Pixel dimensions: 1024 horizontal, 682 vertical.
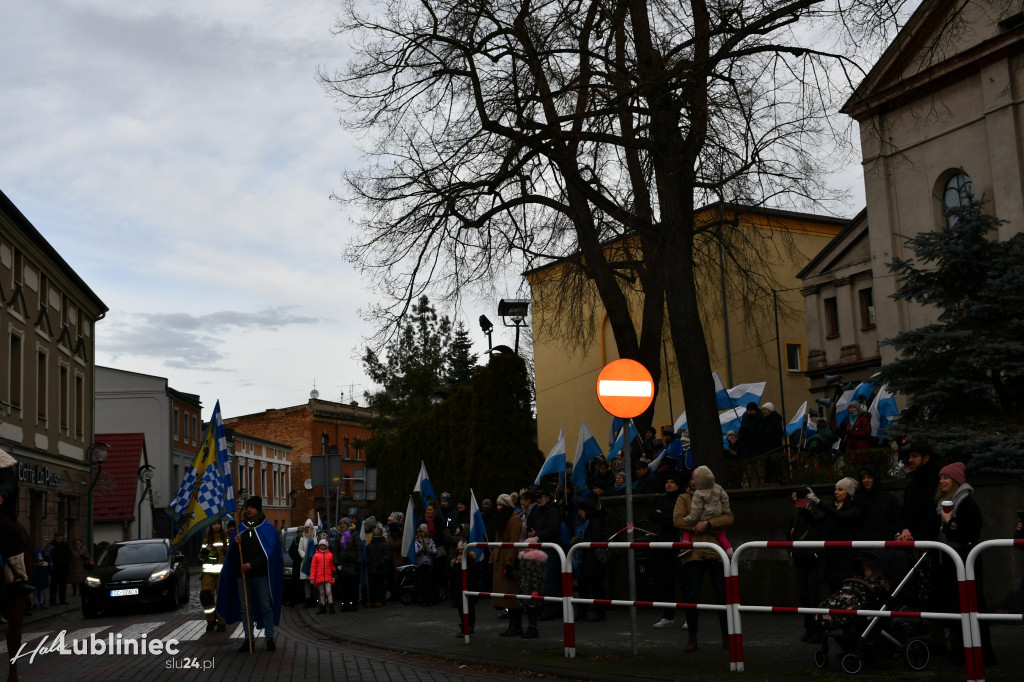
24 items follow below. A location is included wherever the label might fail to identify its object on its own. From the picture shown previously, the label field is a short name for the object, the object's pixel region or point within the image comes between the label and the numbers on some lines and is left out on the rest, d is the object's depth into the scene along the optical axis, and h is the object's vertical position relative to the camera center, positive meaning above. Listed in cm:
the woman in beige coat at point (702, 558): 1149 -61
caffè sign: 3113 +140
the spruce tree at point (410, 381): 6638 +762
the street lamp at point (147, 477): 4589 +198
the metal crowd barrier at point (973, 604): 791 -82
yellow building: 2042 +464
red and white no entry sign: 1165 +116
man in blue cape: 1368 -72
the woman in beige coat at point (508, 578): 1368 -88
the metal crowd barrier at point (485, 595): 1152 -98
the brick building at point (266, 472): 7469 +303
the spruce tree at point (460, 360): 6688 +885
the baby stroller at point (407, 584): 2252 -149
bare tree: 1545 +547
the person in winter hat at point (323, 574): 2133 -117
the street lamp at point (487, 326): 2962 +471
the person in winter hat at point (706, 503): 1167 -7
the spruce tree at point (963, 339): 1569 +212
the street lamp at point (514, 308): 2155 +402
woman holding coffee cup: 910 -35
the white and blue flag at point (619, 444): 2399 +122
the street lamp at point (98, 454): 3400 +205
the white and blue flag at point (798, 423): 2503 +161
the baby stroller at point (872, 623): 930 -110
